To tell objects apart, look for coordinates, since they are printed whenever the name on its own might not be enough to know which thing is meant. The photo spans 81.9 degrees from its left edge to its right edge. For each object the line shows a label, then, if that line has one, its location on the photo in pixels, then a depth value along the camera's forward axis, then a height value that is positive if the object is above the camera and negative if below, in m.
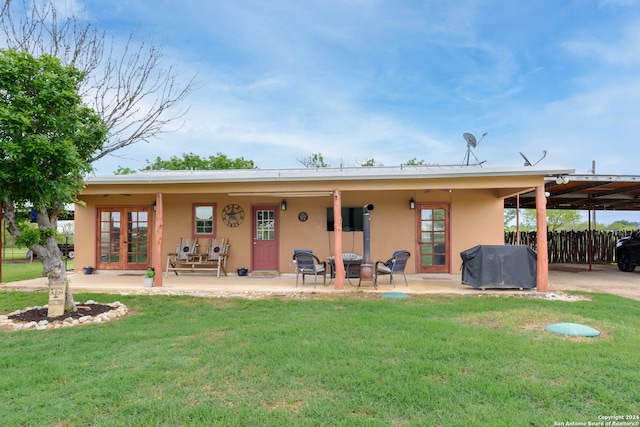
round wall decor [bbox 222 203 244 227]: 9.42 +0.49
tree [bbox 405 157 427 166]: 23.23 +4.54
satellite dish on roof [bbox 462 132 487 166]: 9.50 +2.33
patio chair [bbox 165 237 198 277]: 9.14 -0.47
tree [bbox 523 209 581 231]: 22.61 +0.86
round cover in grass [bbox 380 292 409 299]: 6.38 -1.10
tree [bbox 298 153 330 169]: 25.20 +5.02
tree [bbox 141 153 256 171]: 22.39 +4.44
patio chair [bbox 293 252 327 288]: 7.17 -0.61
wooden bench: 9.12 -0.60
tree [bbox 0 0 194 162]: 7.13 +3.61
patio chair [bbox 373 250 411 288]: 7.11 -0.65
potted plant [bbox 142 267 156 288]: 7.31 -0.87
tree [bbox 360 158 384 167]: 24.15 +4.71
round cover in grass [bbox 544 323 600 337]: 4.08 -1.11
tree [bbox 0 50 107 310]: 4.30 +1.13
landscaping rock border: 4.59 -1.11
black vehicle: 10.70 -0.62
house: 9.02 +0.23
